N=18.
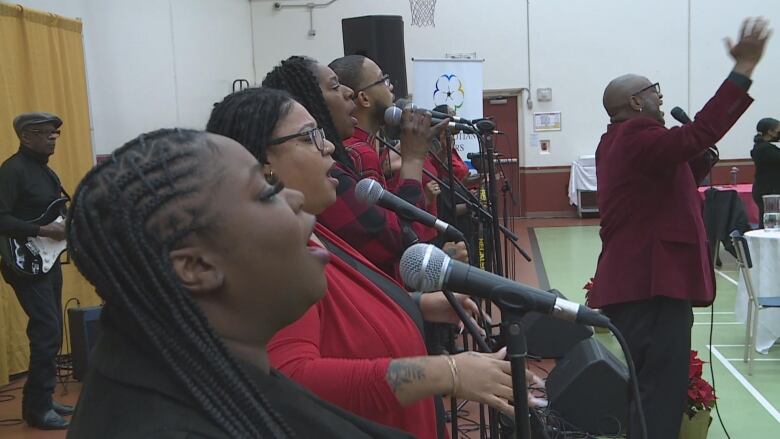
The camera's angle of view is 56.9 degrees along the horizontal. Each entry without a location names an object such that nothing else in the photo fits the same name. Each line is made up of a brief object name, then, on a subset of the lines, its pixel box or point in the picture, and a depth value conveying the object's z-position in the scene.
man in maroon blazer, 2.90
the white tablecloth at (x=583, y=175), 11.77
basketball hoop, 12.11
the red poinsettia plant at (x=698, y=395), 3.35
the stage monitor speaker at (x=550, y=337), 4.52
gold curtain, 5.03
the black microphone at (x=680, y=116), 3.30
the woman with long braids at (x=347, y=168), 1.78
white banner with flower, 8.05
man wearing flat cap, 4.11
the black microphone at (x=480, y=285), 1.14
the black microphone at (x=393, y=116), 2.32
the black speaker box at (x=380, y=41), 5.78
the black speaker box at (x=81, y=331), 4.73
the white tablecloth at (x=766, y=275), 4.96
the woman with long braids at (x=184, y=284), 0.77
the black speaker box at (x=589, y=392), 3.23
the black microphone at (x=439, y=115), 2.26
